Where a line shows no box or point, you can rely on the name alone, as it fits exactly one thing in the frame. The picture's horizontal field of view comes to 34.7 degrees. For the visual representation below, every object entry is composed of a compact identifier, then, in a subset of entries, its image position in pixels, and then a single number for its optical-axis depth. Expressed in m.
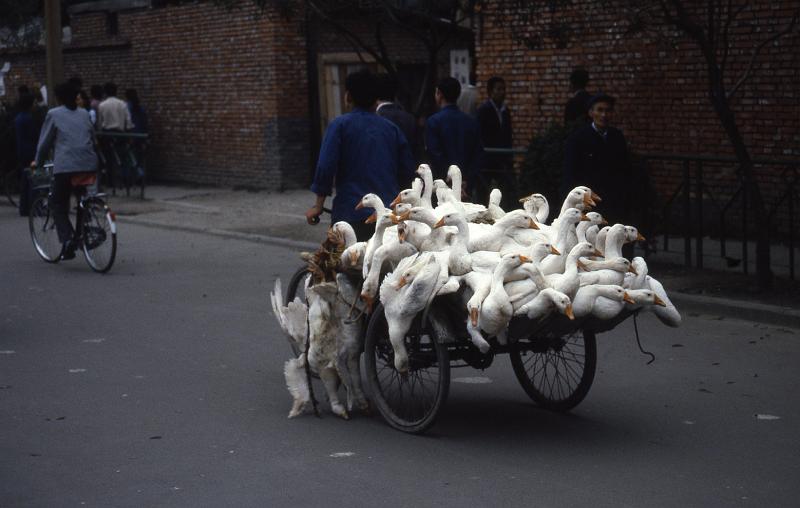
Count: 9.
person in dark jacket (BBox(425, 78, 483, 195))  11.94
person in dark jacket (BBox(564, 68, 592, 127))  14.95
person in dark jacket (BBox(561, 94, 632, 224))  10.30
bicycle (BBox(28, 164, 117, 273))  13.02
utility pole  21.64
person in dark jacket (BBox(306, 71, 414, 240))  8.20
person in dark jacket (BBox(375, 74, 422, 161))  10.98
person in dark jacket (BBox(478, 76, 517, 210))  16.38
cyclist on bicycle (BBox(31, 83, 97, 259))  13.29
